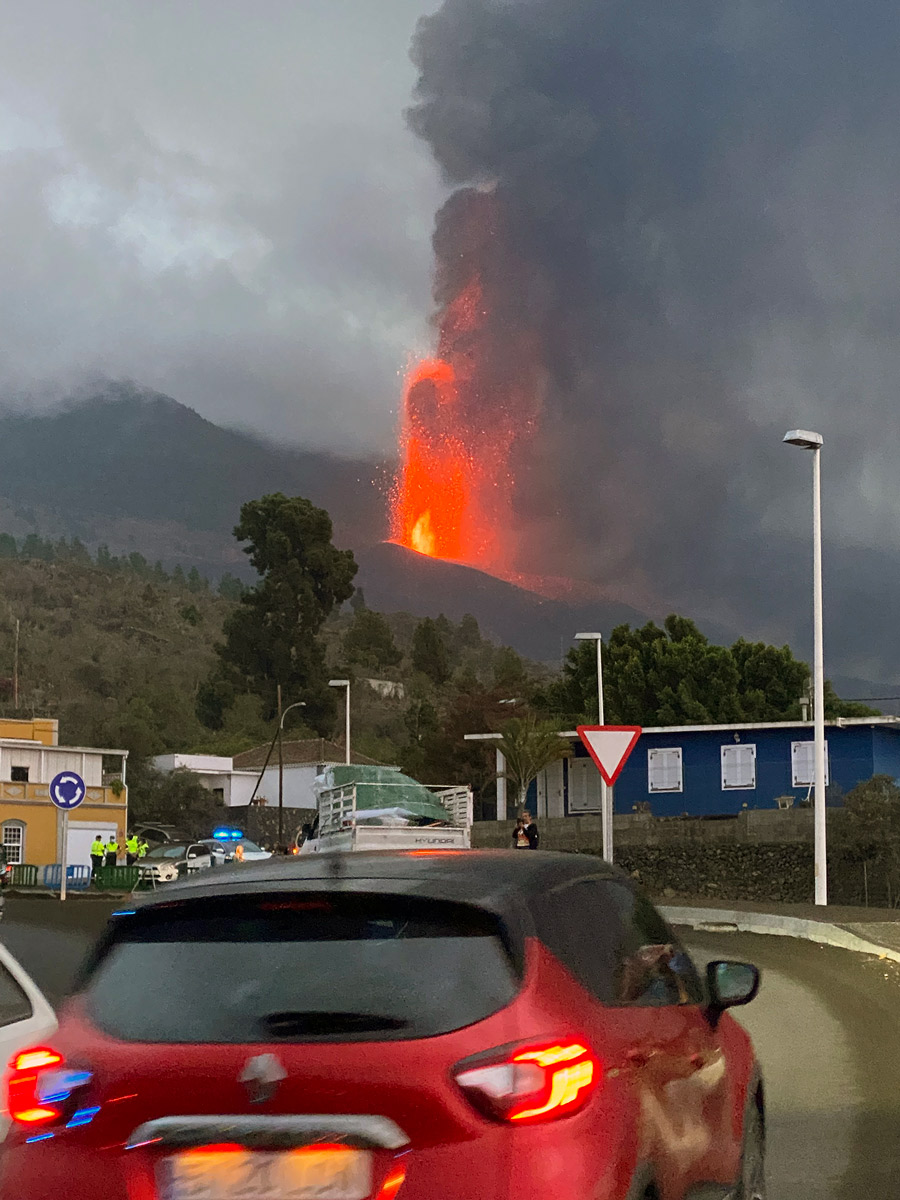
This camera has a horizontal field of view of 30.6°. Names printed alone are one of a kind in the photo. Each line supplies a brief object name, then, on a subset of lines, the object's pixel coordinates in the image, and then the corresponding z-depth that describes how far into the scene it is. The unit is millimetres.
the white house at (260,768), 101750
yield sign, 20219
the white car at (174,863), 50250
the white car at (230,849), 49875
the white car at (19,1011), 6422
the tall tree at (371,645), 186500
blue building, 62688
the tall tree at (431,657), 174125
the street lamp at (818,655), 34938
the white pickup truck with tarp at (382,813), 35781
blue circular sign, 34438
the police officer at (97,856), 51319
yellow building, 74438
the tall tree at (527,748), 66750
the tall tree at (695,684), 85812
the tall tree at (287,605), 124688
